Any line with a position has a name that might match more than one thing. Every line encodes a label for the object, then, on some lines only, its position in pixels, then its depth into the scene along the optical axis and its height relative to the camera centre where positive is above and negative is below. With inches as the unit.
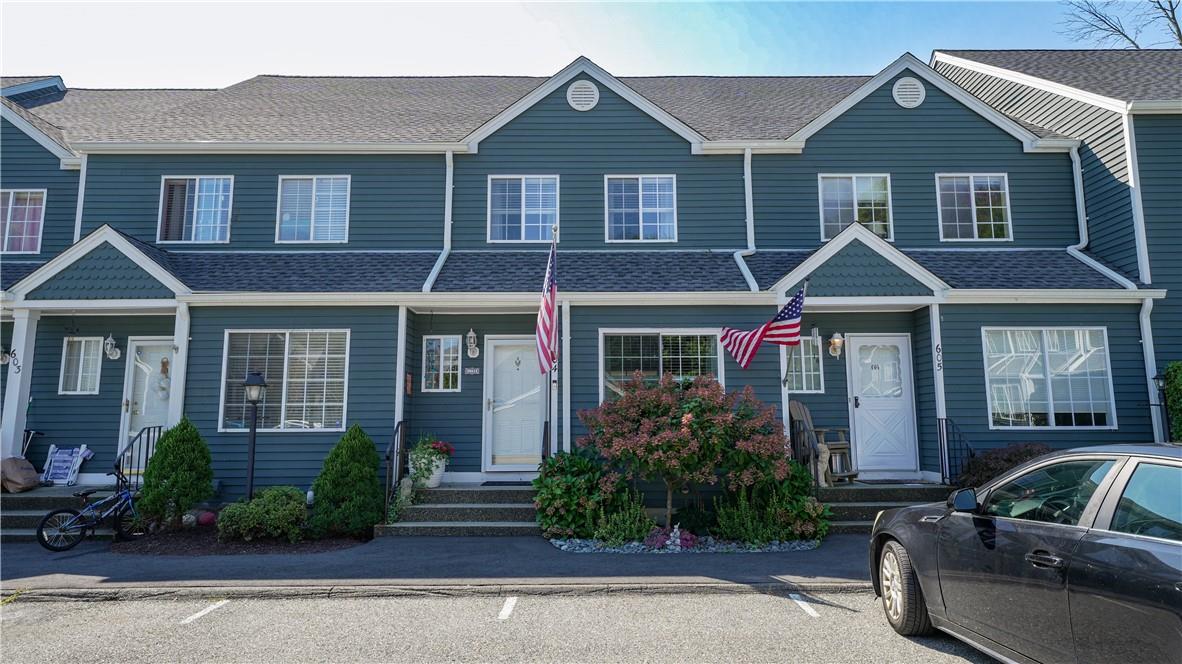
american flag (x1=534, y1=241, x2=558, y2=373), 336.2 +43.3
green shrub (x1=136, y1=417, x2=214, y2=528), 333.7 -35.8
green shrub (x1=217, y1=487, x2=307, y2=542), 324.2 -54.1
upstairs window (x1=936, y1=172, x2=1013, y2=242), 455.2 +137.2
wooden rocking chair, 368.2 -24.7
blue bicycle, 318.7 -54.7
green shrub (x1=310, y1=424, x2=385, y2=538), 335.3 -44.4
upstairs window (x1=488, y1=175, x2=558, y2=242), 455.5 +138.2
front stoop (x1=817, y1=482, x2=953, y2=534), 352.5 -50.4
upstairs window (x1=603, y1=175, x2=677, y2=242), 454.6 +137.3
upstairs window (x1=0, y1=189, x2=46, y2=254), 454.9 +131.4
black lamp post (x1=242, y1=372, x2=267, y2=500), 350.0 +5.3
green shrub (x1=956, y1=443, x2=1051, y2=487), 354.6 -30.3
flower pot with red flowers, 370.3 -30.2
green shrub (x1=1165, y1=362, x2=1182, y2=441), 370.3 +4.7
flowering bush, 310.0 -13.9
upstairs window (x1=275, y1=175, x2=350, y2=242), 455.5 +138.0
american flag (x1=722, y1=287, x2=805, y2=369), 343.6 +38.8
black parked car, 121.9 -33.6
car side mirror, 165.6 -24.0
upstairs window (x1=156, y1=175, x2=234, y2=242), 456.4 +139.4
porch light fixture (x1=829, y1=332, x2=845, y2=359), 418.3 +39.2
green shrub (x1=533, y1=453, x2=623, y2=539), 327.9 -45.0
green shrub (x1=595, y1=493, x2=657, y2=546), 318.0 -57.6
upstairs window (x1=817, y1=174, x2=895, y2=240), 456.1 +140.9
